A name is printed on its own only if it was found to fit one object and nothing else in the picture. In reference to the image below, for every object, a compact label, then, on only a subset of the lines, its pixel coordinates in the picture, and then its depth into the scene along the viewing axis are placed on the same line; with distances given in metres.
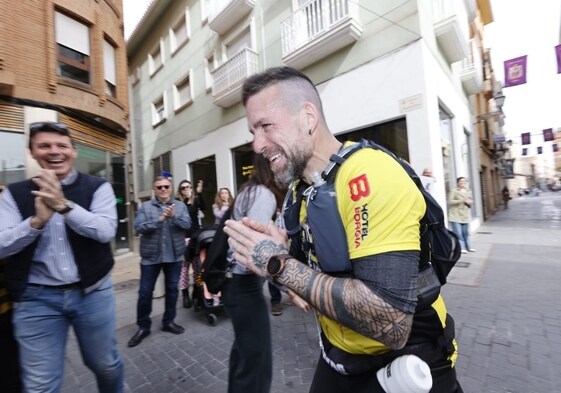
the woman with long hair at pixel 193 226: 4.72
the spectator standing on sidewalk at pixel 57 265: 1.72
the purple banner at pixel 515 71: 9.68
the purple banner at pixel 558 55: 8.35
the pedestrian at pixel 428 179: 5.86
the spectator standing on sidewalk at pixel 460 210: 7.14
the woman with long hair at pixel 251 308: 2.03
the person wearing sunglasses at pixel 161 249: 3.67
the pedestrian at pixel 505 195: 22.40
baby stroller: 3.93
